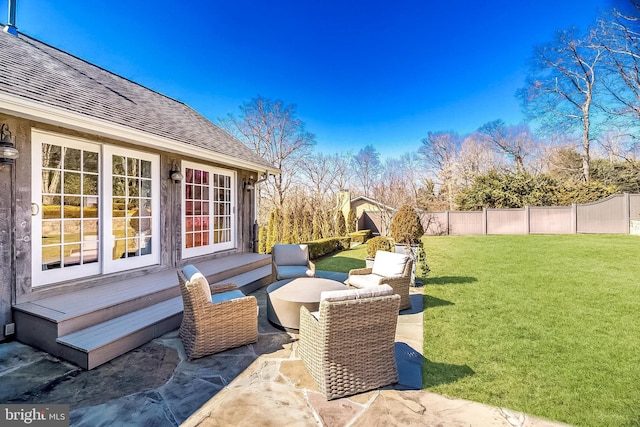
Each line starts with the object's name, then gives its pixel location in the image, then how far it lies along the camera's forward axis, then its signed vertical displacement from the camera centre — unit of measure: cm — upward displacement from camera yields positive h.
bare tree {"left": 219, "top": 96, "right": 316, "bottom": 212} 2247 +633
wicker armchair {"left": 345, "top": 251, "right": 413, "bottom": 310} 497 -106
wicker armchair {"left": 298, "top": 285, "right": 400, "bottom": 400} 263 -116
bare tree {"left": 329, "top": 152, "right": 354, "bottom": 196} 2669 +421
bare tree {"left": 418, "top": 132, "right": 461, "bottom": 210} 2543 +538
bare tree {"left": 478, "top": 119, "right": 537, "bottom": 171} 2425 +607
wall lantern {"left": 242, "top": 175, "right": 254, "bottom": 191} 848 +89
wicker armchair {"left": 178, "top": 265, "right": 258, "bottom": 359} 330 -122
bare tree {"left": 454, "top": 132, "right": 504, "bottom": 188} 2503 +467
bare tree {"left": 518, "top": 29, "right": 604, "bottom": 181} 1934 +878
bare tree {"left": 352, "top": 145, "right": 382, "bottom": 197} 2820 +446
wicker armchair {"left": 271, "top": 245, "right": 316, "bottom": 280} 622 -95
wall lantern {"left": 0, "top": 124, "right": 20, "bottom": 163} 360 +85
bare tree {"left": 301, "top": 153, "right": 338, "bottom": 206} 2467 +349
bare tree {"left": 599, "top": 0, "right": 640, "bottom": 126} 1573 +862
